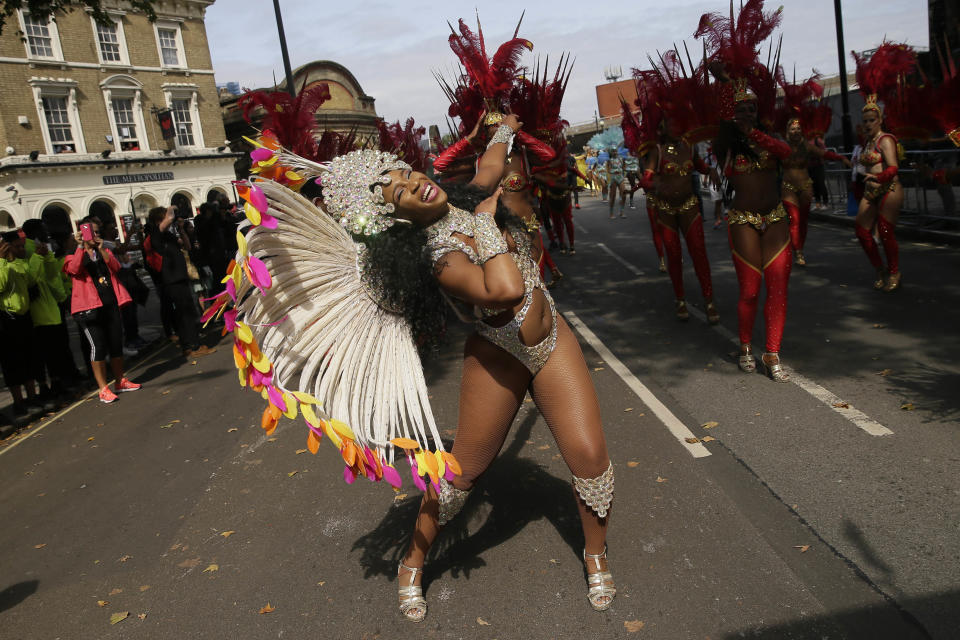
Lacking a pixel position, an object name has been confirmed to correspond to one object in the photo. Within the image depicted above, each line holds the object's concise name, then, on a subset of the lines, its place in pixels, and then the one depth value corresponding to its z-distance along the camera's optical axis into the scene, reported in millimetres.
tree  9539
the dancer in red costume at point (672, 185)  7148
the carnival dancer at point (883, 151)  7512
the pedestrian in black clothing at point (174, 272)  9609
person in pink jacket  7516
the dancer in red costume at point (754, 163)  5359
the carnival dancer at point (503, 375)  2686
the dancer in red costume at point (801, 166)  9008
